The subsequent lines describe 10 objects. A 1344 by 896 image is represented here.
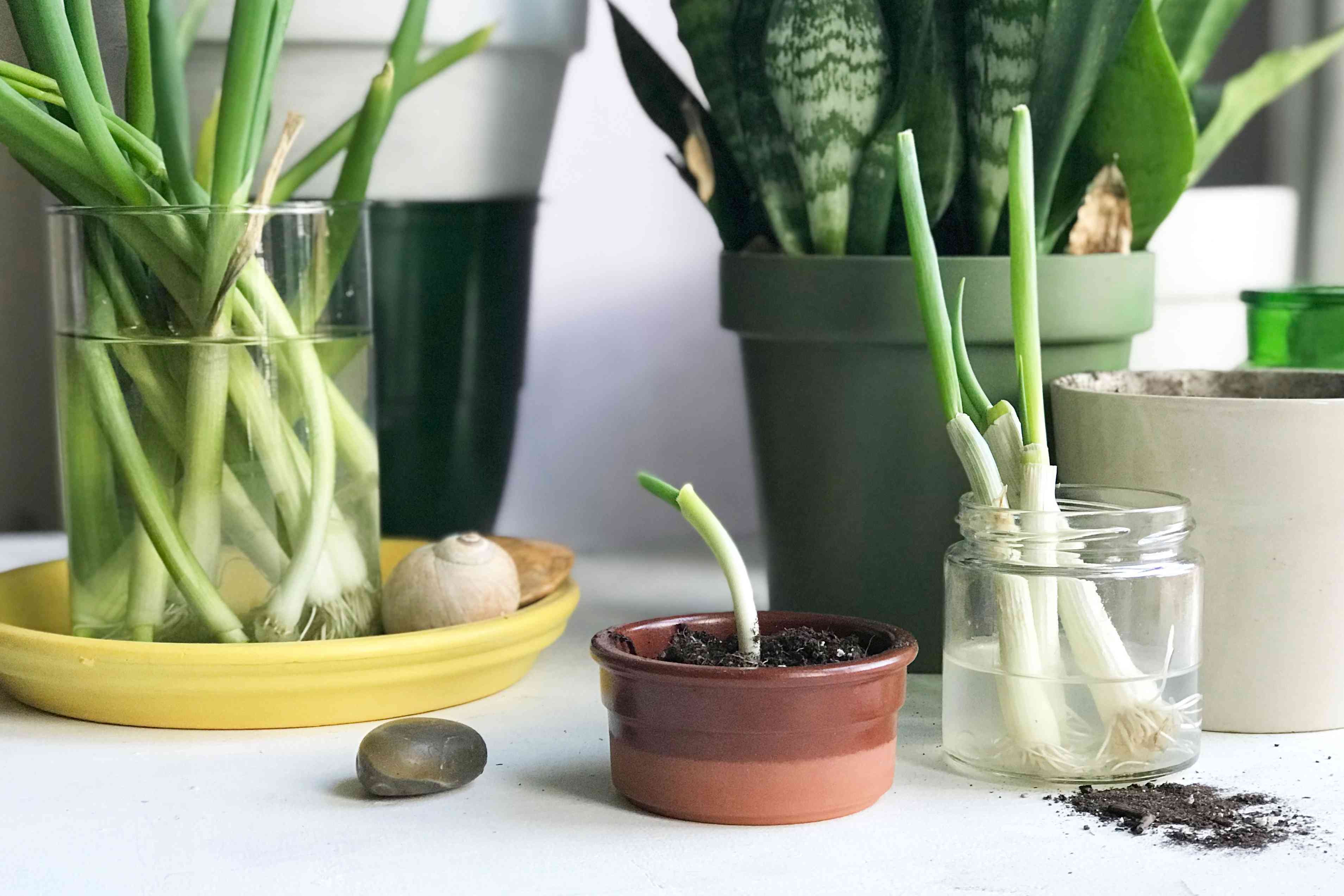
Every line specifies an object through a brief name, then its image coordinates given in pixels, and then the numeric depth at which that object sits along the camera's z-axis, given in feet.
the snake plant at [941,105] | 3.03
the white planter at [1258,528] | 2.86
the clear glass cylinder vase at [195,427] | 2.92
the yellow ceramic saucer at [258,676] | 2.84
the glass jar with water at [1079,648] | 2.75
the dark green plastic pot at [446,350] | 3.74
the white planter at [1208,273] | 3.87
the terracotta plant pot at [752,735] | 2.60
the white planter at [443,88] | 3.59
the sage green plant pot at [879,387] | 3.08
